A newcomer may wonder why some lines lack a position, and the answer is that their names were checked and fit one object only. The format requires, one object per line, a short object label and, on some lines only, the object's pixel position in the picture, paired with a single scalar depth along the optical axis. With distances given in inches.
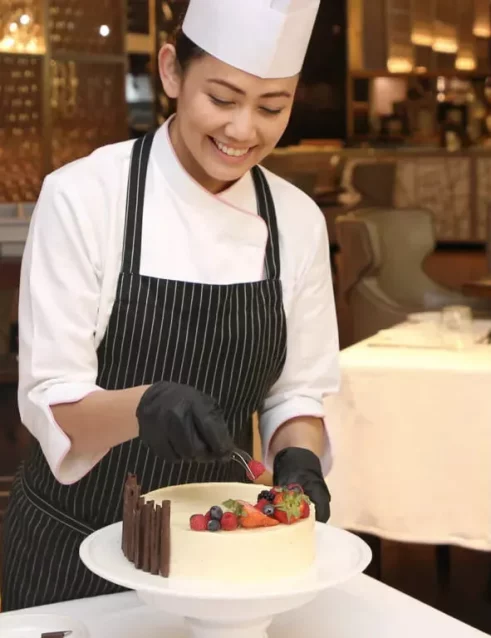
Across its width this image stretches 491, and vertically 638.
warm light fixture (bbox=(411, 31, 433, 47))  560.1
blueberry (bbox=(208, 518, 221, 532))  70.6
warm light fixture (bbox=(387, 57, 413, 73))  563.7
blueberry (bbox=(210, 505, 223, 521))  70.9
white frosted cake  69.7
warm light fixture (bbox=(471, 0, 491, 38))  561.7
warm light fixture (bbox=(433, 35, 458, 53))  566.5
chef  80.3
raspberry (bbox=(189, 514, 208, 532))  70.7
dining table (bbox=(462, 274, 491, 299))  197.7
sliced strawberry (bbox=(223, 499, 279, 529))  71.0
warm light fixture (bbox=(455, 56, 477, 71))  576.1
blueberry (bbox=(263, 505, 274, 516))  71.5
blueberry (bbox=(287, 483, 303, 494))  73.4
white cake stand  66.8
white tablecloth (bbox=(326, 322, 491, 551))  145.7
